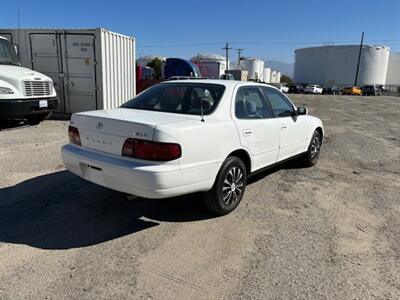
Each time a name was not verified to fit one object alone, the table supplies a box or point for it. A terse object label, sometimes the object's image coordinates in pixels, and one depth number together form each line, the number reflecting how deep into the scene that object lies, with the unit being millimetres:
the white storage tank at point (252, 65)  104438
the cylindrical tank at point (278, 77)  125162
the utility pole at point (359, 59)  82800
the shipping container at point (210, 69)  31538
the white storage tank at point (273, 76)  119188
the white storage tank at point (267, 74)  111469
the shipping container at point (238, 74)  41988
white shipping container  11648
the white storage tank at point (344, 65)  86938
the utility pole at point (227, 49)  83931
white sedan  3492
